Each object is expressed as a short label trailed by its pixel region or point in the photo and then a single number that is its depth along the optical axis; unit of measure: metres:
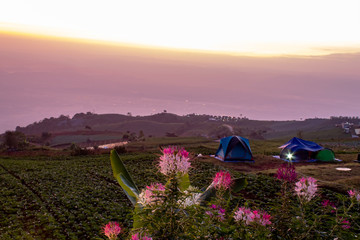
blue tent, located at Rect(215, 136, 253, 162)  39.16
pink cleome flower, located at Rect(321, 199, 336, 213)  5.93
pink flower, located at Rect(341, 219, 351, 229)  5.71
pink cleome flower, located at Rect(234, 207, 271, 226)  5.12
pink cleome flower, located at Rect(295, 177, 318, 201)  5.58
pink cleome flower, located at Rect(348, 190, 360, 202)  6.12
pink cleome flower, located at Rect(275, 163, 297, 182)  5.90
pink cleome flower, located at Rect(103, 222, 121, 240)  4.58
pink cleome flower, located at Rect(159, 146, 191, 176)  4.32
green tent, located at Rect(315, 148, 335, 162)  39.84
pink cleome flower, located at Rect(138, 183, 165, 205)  4.46
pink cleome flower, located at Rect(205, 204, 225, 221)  5.47
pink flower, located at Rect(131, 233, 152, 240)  4.11
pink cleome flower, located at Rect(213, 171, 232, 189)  5.33
